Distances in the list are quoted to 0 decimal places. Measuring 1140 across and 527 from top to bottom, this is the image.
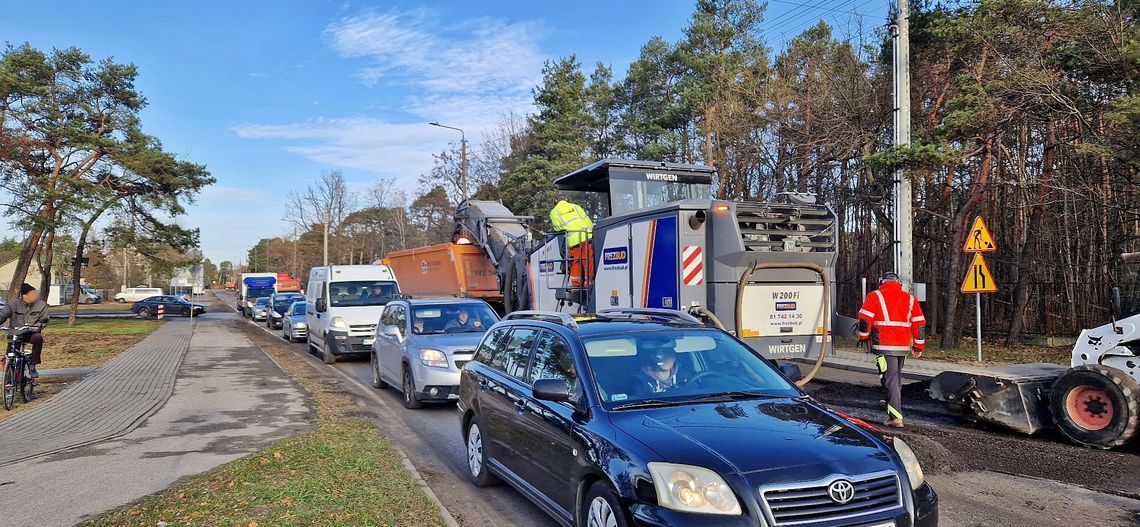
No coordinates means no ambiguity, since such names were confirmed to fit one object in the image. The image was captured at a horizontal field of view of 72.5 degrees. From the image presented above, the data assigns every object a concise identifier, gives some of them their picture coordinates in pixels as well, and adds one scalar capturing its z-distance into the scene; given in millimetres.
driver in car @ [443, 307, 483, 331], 12102
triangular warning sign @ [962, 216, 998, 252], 14273
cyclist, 10945
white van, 17000
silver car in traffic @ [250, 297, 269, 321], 39106
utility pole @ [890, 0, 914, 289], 15688
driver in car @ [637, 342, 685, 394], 5035
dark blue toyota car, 3801
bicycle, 10906
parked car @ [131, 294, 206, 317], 48156
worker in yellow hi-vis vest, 12477
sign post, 14297
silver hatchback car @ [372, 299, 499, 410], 10539
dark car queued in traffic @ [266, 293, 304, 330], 32250
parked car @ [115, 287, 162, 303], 75688
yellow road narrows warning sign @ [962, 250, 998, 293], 14391
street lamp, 31172
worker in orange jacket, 8914
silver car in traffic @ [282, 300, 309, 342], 23953
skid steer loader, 7633
